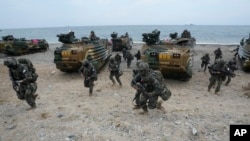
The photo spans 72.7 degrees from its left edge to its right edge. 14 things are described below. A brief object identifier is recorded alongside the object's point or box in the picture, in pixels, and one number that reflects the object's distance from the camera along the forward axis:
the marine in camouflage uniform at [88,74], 6.70
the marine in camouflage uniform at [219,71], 7.07
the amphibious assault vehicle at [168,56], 7.79
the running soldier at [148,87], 4.66
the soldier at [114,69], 7.68
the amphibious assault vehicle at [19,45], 14.65
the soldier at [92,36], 11.62
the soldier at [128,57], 10.77
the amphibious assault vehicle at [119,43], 15.94
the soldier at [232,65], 8.74
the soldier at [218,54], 11.60
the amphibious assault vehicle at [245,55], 9.99
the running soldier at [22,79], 5.26
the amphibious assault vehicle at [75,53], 8.85
